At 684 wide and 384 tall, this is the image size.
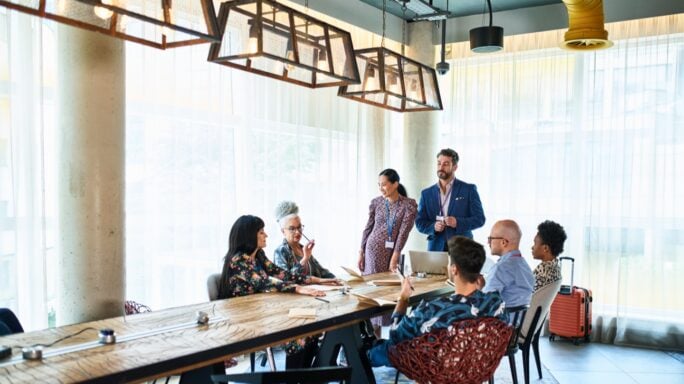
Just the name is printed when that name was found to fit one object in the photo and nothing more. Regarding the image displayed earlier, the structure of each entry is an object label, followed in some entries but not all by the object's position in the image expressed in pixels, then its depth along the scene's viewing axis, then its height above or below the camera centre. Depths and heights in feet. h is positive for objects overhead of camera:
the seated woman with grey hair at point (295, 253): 14.60 -1.80
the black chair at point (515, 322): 12.80 -2.93
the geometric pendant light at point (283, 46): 10.27 +2.16
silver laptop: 16.17 -2.18
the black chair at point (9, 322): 9.60 -2.25
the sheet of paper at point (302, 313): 10.18 -2.21
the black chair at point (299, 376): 7.52 -2.37
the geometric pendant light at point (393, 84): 14.10 +2.04
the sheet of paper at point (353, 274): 14.51 -2.24
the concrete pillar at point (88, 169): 11.96 +0.06
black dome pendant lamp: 20.06 +4.23
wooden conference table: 7.18 -2.20
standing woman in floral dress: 17.74 -1.41
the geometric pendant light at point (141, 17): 8.18 +2.08
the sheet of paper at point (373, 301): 11.63 -2.29
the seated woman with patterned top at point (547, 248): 14.89 -1.70
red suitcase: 20.45 -4.36
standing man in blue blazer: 18.07 -0.88
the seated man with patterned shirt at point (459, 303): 9.63 -1.91
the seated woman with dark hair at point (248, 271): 12.48 -1.88
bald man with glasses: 12.87 -2.00
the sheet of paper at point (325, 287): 13.02 -2.30
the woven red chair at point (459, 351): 9.53 -2.64
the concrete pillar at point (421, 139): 23.95 +1.29
